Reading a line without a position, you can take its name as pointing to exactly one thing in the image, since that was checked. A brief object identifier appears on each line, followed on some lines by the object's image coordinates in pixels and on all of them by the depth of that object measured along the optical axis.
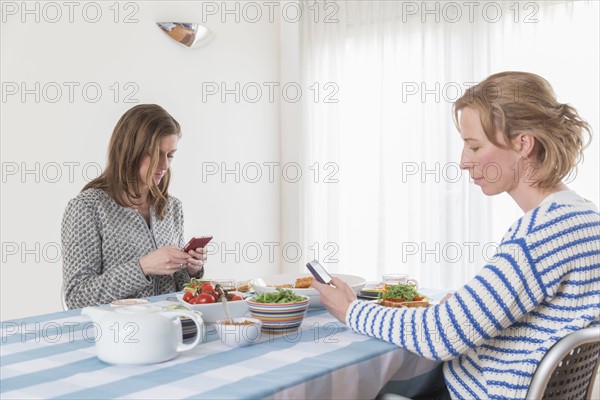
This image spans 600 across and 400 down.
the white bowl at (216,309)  1.61
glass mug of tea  2.03
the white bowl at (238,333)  1.41
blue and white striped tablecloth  1.15
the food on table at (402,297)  1.67
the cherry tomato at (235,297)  1.73
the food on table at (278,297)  1.63
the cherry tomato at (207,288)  1.67
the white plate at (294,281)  1.81
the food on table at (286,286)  1.88
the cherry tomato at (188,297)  1.66
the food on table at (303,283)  1.87
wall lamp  3.81
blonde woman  1.28
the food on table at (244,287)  1.96
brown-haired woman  2.11
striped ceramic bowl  1.56
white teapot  1.28
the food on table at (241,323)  1.46
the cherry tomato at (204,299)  1.63
